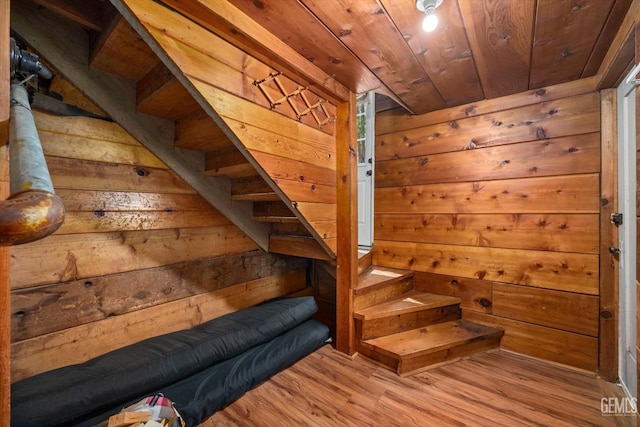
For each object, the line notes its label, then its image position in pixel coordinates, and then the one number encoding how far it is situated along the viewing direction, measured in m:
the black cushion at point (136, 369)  1.01
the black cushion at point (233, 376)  1.23
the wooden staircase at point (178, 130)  1.08
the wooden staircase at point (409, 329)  1.63
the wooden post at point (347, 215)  1.69
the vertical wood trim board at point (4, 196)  0.57
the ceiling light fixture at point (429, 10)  0.96
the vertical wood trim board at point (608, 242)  1.50
